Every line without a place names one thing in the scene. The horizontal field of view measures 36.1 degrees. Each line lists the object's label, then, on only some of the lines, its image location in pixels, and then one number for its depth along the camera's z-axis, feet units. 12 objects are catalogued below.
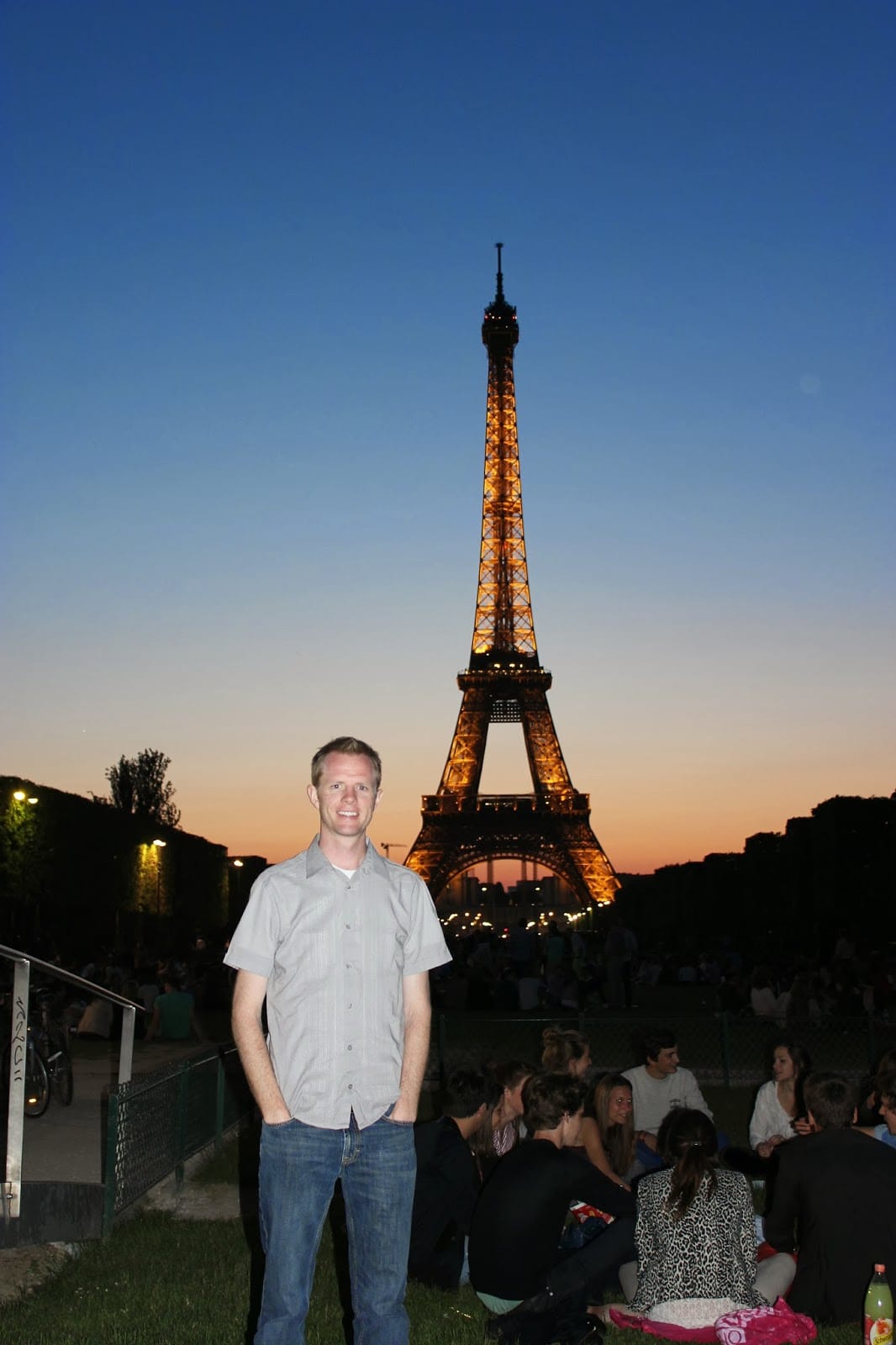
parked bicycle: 39.32
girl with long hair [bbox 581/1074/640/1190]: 26.55
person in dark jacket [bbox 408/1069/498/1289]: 21.25
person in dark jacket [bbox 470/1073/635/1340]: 18.81
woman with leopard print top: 19.25
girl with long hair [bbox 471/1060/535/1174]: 25.77
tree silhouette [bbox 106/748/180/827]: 228.02
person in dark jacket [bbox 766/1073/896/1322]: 19.31
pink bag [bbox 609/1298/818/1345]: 18.35
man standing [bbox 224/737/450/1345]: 12.57
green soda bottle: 17.25
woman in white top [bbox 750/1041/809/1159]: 29.17
